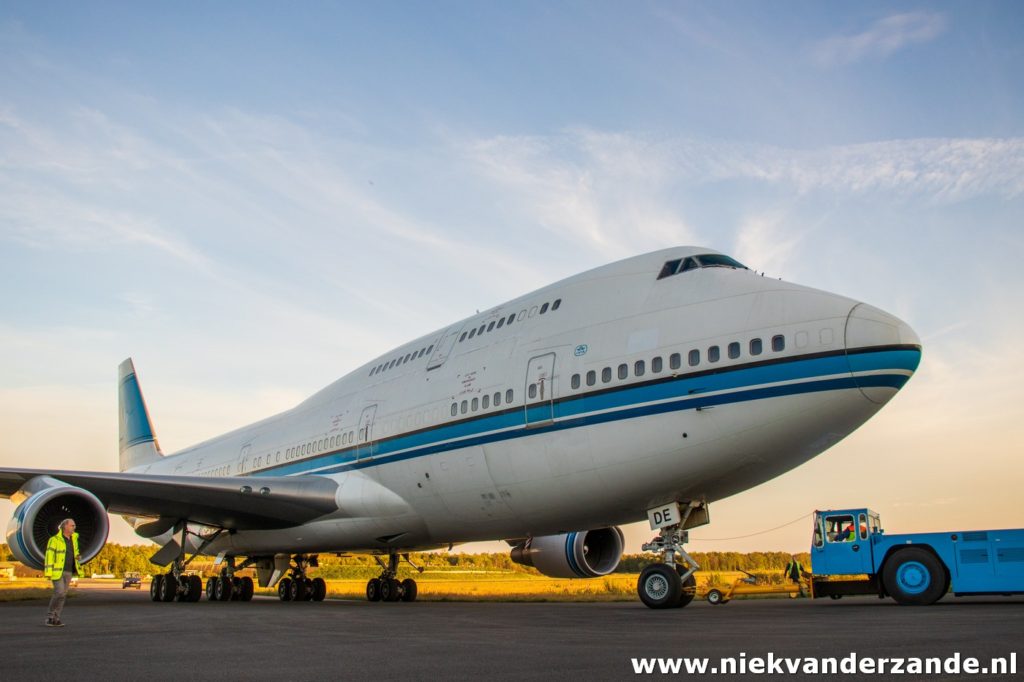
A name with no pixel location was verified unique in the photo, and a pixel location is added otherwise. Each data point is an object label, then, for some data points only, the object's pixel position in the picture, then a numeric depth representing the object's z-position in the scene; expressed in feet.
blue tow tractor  45.27
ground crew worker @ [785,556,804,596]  79.30
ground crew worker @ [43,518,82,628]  35.96
